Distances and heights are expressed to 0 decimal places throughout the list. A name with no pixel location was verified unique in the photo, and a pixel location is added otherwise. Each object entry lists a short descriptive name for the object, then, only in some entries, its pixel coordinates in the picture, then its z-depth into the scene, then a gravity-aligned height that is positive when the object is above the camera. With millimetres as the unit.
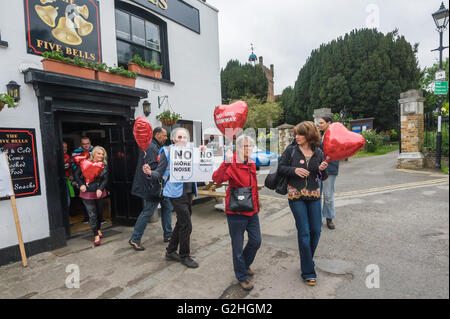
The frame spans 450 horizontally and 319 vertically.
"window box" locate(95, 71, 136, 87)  4844 +1413
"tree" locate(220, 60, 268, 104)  36000 +8736
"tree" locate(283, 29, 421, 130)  23328 +5958
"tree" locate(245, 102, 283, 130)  31328 +3536
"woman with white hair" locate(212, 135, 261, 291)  2869 -571
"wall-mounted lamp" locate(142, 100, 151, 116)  5727 +949
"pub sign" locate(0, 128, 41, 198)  3867 -42
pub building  3965 +1127
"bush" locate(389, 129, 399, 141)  20528 +263
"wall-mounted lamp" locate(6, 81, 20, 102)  3824 +980
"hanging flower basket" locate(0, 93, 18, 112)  3455 +747
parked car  13350 -711
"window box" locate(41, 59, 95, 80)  4121 +1410
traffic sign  4795 +914
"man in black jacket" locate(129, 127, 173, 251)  4152 -668
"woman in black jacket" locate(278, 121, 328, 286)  2932 -497
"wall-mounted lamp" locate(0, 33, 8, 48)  3785 +1641
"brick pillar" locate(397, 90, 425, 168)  9354 +239
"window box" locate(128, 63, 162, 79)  5578 +1756
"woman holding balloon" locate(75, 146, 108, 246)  4484 -594
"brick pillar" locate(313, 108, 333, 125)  12992 +1457
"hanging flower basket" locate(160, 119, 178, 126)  5871 +606
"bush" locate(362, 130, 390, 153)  16188 -129
